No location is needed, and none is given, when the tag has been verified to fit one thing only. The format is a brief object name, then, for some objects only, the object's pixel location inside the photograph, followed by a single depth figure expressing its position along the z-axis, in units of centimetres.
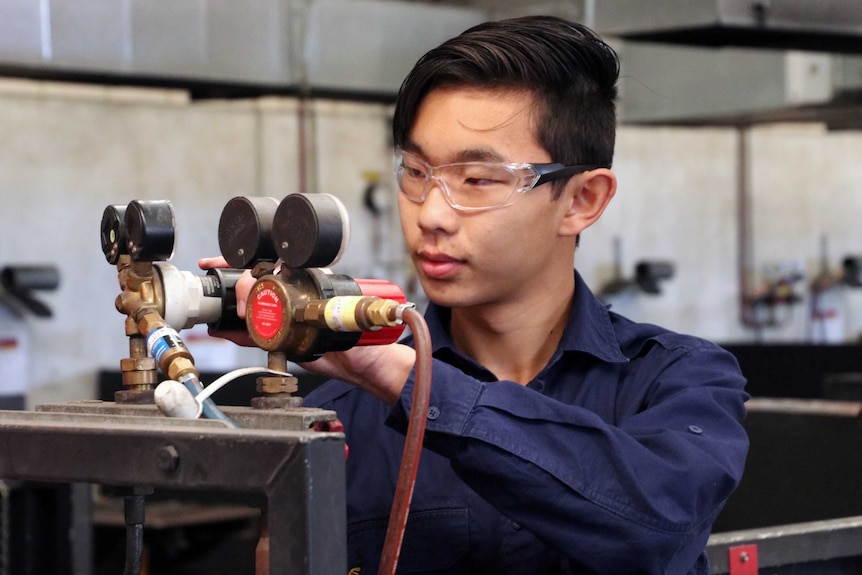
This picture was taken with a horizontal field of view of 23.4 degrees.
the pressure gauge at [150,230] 176
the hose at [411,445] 168
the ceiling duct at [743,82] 669
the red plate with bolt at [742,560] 246
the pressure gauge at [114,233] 179
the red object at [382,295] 173
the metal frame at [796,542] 245
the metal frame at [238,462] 159
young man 178
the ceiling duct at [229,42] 511
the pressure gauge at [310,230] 170
